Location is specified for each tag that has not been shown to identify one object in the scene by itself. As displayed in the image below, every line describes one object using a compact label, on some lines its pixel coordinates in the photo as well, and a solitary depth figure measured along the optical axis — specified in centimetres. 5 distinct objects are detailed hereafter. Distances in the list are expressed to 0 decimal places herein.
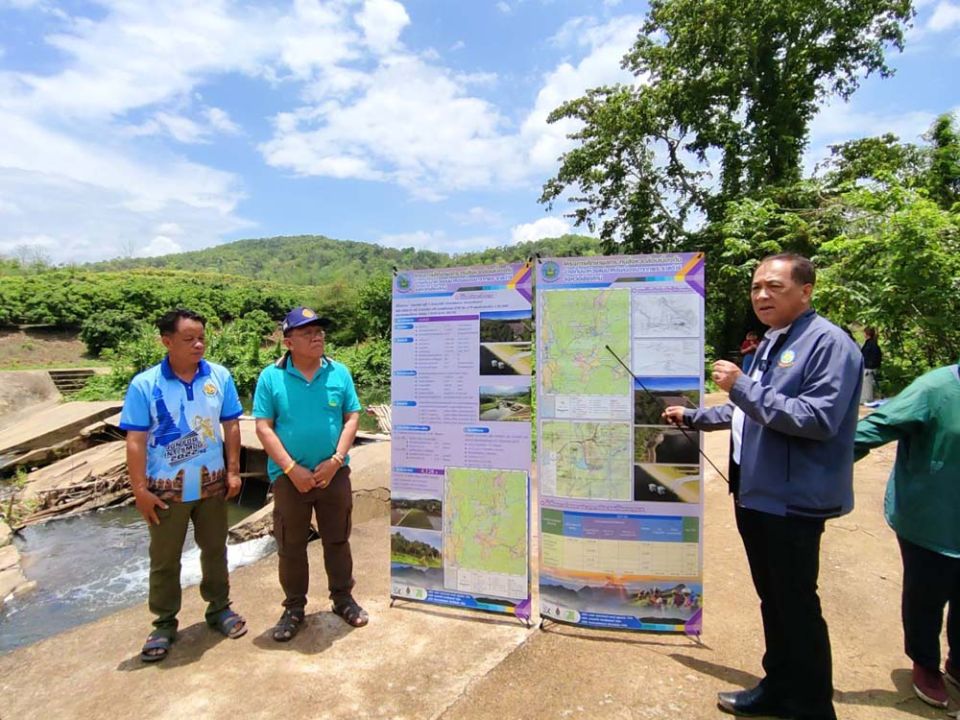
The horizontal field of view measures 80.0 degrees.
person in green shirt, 221
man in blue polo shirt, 281
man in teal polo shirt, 293
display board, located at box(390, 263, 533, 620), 304
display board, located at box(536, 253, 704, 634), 278
